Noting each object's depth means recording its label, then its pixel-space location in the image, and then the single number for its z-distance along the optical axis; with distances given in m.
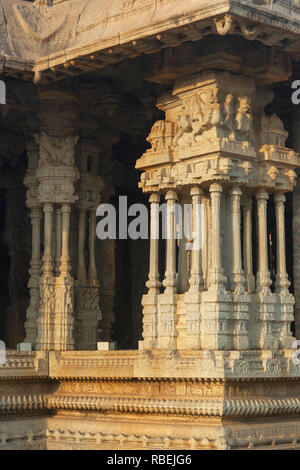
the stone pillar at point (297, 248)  15.45
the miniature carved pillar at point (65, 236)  15.71
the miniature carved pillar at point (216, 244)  13.21
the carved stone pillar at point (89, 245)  16.08
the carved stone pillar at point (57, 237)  15.50
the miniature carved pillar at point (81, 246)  16.16
